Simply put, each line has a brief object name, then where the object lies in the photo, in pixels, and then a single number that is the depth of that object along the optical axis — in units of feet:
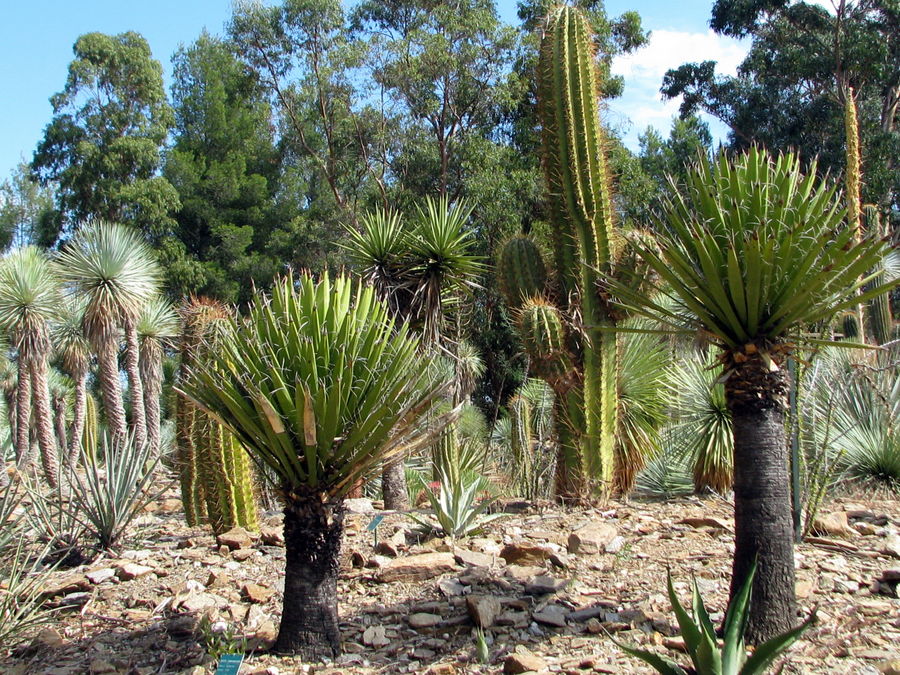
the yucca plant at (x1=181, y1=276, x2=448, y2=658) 16.12
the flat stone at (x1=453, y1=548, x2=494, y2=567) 21.50
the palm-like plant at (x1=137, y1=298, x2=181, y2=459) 70.54
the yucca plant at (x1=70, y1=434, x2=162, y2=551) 24.72
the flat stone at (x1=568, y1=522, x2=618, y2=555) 21.99
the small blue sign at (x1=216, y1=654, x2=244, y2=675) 14.48
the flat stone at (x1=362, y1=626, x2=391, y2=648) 17.58
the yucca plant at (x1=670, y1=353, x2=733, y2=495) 30.30
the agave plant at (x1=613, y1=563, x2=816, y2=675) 12.84
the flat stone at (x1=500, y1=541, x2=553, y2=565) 21.35
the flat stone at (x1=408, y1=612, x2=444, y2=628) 18.27
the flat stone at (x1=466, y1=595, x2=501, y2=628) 17.70
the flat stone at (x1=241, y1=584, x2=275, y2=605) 20.26
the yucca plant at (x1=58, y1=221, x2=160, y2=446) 60.03
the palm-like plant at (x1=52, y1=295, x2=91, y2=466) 68.28
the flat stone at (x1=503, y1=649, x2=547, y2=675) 15.12
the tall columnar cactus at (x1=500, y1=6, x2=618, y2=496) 28.37
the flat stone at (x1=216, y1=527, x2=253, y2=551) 24.42
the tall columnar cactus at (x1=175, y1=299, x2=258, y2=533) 26.05
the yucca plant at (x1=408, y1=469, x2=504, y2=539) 24.35
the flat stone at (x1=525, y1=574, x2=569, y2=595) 19.47
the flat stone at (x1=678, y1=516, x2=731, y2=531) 23.77
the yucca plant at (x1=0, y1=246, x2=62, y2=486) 63.72
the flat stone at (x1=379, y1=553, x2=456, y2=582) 21.08
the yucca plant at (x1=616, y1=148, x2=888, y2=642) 14.64
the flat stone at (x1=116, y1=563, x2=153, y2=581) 22.34
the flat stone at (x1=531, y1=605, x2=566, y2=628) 17.62
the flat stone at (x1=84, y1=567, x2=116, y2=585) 21.91
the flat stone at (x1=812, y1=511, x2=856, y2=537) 22.33
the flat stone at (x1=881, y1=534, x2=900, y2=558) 20.43
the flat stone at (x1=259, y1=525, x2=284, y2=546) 24.66
